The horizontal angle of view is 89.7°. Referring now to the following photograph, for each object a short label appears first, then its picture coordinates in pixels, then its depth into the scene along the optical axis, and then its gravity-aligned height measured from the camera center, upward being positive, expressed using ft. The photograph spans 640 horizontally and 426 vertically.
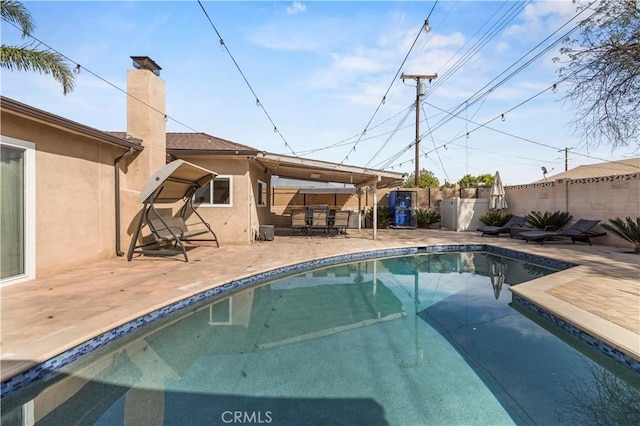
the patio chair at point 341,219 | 41.78 -0.91
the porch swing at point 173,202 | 22.48 +0.62
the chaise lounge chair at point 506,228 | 43.88 -2.20
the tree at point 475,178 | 145.68 +15.33
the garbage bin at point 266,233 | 37.19 -2.41
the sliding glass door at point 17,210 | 15.80 +0.13
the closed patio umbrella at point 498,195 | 49.14 +2.59
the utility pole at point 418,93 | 59.56 +22.48
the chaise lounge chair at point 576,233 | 35.19 -2.44
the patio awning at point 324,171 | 32.63 +5.01
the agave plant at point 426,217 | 56.85 -0.91
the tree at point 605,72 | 21.91 +10.18
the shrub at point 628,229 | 29.76 -1.73
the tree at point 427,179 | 143.45 +15.13
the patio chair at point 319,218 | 41.98 -0.78
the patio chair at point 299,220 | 41.50 -1.02
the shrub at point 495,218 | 49.19 -0.95
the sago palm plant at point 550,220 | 39.42 -1.02
